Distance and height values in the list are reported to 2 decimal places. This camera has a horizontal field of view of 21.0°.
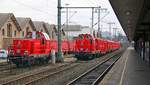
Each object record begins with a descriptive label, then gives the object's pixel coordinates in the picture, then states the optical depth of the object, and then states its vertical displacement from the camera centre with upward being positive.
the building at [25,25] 86.22 +3.86
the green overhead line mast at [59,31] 38.83 +1.10
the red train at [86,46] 47.22 -0.46
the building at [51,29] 109.31 +3.60
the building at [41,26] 102.96 +4.26
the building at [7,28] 75.12 +2.75
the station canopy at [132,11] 21.71 +2.08
